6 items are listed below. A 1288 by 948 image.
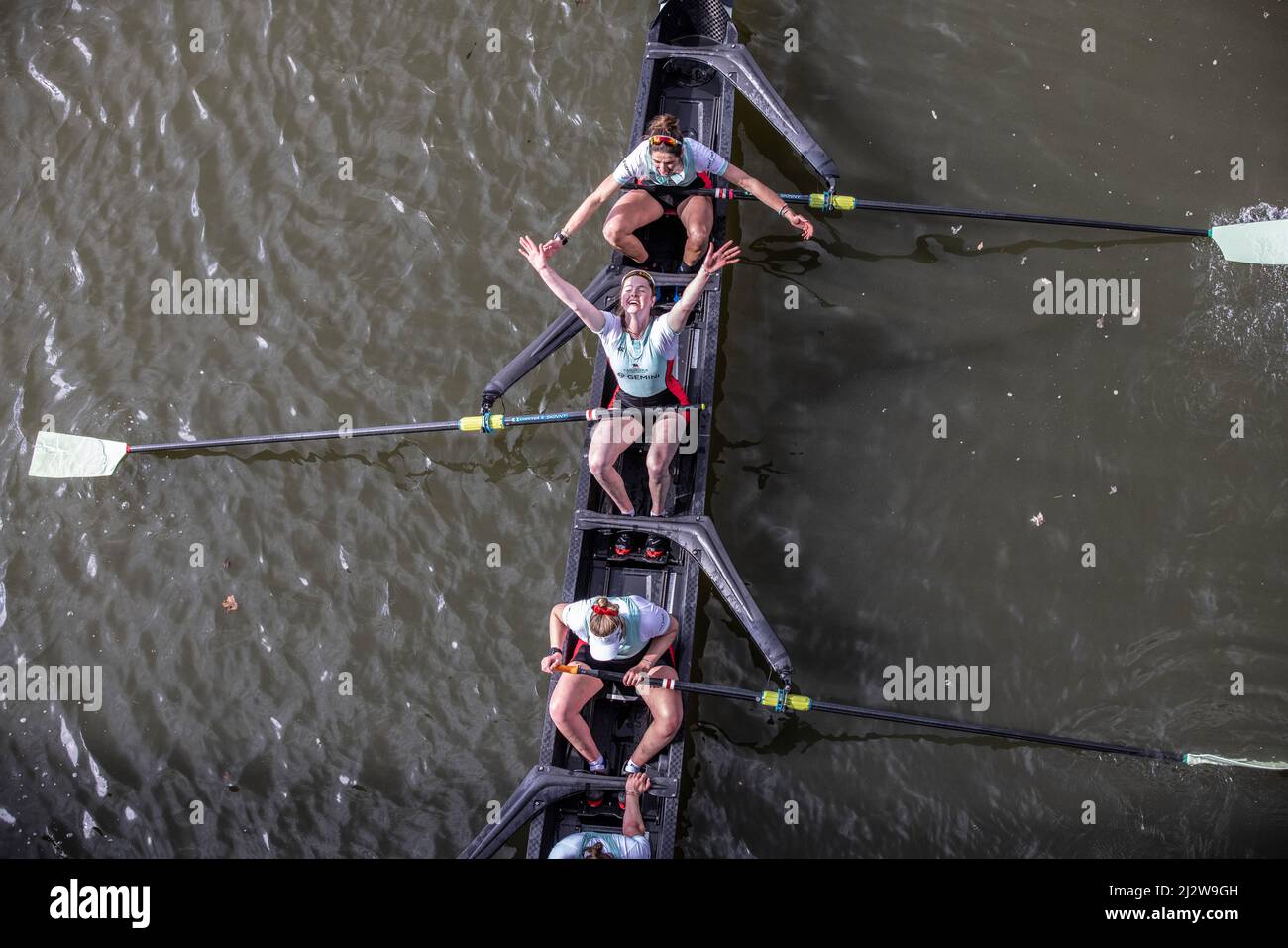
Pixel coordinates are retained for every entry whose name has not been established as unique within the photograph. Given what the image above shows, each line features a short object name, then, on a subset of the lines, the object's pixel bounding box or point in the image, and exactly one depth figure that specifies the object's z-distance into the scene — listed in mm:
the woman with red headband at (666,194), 9305
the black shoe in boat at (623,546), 9227
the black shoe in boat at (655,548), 9156
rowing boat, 8617
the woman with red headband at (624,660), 8445
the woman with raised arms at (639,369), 8570
